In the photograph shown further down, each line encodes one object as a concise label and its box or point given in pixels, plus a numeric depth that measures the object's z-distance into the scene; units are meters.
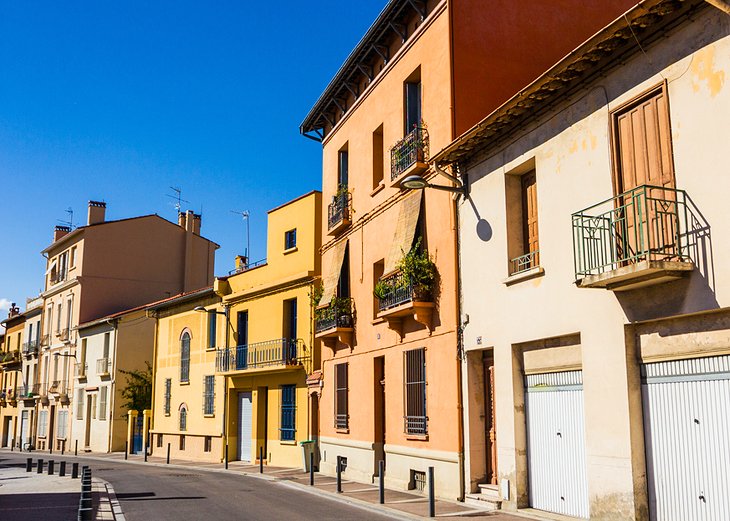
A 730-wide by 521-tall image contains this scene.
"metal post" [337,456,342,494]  16.97
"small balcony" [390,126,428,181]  17.20
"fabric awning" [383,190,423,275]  17.39
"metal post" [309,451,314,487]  19.06
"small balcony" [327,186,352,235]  22.25
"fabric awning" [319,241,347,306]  22.19
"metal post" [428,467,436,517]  12.69
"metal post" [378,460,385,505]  14.77
